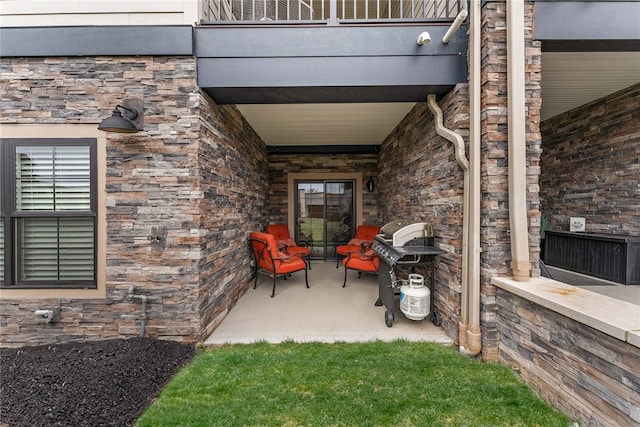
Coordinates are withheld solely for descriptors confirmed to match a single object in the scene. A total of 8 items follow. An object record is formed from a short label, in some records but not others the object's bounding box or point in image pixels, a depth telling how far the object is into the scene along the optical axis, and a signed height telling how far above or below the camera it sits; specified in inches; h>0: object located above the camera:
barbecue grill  110.0 -18.1
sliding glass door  244.7 +0.7
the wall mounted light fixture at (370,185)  235.5 +27.7
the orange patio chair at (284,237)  200.8 -20.4
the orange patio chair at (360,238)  207.3 -20.9
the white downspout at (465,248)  91.7 -13.2
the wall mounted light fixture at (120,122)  86.0 +33.0
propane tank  108.1 -39.0
